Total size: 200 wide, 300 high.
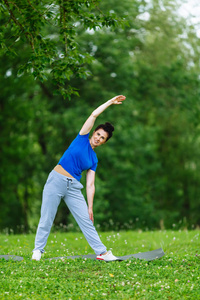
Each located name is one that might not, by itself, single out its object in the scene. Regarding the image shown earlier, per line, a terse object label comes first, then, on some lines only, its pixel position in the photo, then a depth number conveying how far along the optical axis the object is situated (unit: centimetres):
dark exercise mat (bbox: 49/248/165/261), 1334
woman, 1255
